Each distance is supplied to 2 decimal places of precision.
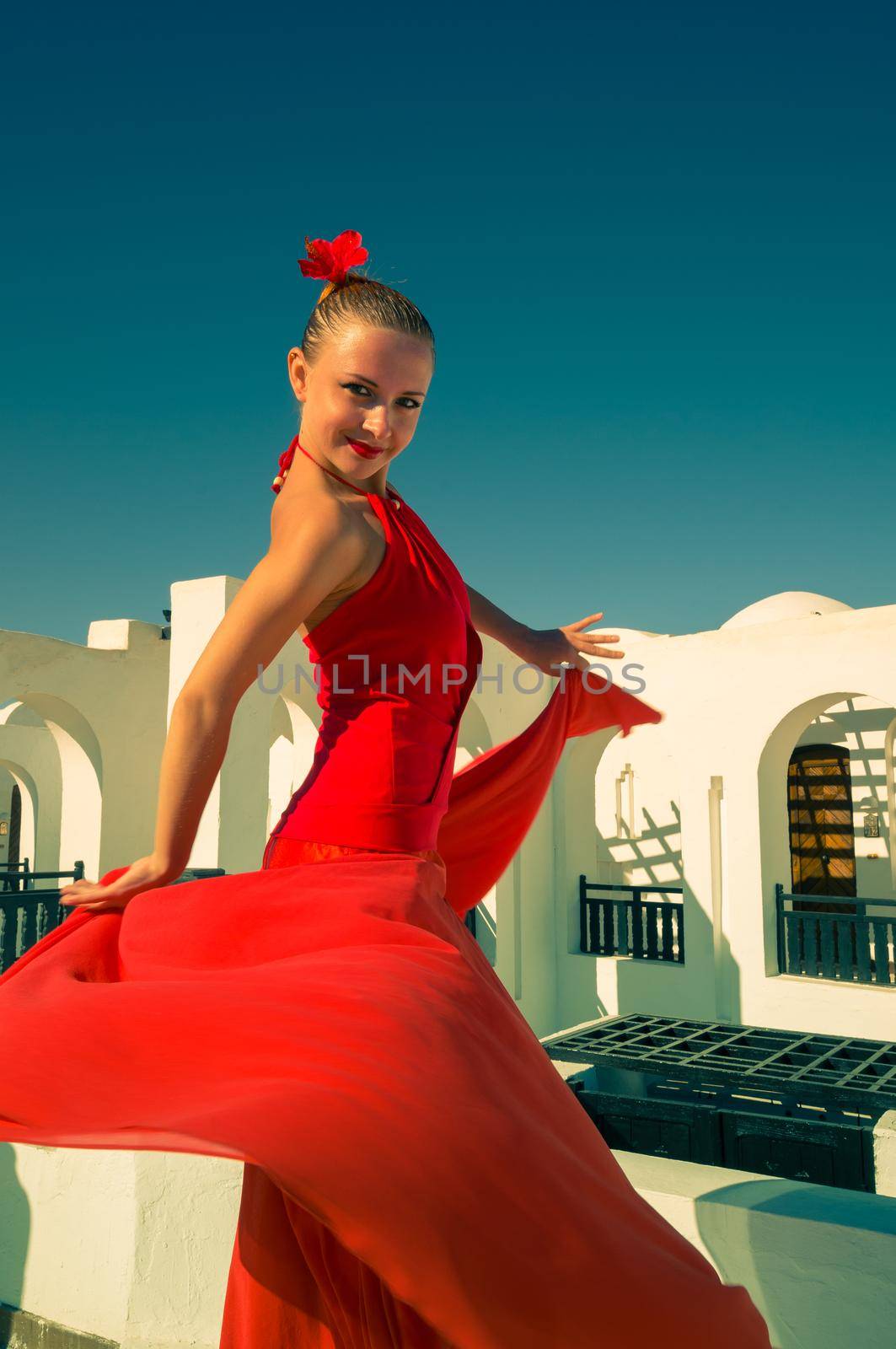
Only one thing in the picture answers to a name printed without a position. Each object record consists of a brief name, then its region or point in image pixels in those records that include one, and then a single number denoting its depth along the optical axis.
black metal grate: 4.19
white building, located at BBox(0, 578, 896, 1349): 7.31
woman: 0.98
